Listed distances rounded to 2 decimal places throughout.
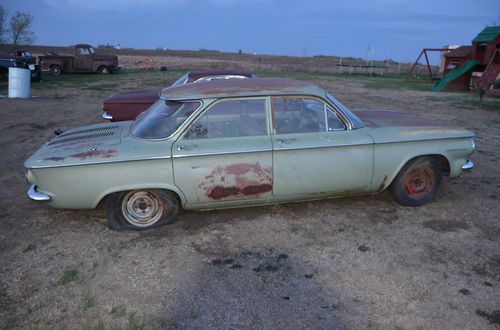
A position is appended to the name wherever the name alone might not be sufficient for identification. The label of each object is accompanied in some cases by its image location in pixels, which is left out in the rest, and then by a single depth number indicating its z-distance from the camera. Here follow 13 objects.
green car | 3.86
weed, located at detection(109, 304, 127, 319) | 2.87
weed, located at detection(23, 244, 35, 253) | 3.74
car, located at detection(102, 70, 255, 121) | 6.96
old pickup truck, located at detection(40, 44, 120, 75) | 24.03
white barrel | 13.38
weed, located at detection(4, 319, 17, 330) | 2.74
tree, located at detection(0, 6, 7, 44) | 39.06
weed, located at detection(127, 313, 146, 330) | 2.75
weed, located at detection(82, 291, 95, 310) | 2.97
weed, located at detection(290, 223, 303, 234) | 4.11
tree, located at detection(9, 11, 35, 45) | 40.19
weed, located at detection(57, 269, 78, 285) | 3.27
